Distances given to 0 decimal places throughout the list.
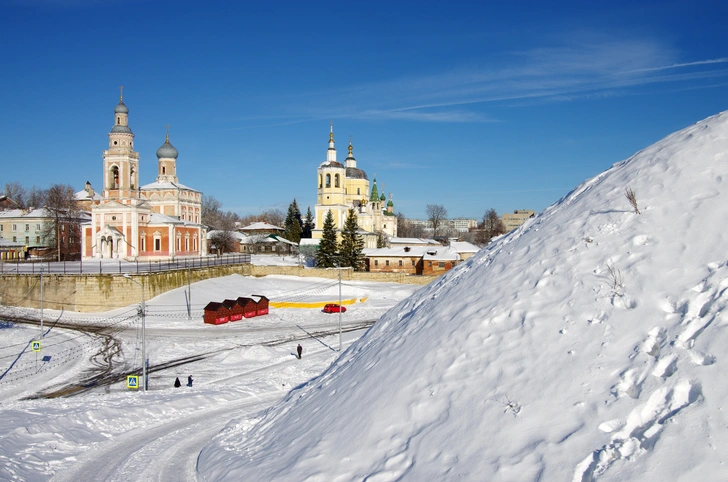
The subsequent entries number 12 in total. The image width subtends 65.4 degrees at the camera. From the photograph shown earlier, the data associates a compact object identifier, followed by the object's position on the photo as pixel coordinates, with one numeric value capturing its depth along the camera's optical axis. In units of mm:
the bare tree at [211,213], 117188
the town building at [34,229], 70631
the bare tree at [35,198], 112075
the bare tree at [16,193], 114312
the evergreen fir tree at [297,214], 103388
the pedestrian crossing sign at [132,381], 22188
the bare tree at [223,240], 85125
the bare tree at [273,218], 155350
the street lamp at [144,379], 22688
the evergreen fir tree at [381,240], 94600
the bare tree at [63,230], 67875
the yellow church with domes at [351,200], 82375
